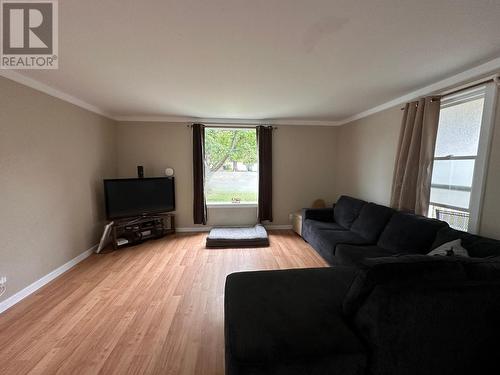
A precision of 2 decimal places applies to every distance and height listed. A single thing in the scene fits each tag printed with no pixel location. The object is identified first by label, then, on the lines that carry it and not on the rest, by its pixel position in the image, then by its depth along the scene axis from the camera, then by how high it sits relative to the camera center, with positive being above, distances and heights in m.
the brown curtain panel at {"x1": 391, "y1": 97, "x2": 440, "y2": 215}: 2.51 +0.18
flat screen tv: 3.50 -0.54
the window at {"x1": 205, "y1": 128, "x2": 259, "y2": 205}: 4.52 +0.05
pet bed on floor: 3.67 -1.25
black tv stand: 3.57 -1.16
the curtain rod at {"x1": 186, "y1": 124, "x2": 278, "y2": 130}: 4.34 +0.85
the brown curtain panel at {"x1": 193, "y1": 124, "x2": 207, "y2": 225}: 4.23 -0.19
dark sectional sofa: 1.01 -0.86
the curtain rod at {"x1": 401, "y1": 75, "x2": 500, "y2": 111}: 1.90 +0.85
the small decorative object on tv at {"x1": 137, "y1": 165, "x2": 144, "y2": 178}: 3.99 -0.10
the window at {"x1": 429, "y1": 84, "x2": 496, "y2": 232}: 2.07 +0.16
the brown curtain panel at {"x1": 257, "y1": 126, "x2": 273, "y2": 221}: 4.40 -0.09
